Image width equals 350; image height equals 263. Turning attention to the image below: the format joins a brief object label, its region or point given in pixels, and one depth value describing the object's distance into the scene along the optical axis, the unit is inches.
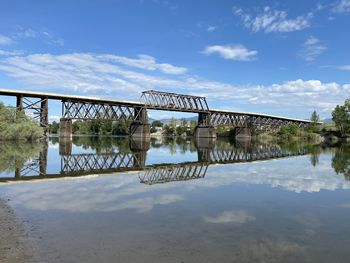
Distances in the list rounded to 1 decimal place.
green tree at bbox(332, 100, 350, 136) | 5812.0
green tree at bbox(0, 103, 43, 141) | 3083.2
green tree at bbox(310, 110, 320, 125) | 7378.0
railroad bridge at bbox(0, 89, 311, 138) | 3737.7
